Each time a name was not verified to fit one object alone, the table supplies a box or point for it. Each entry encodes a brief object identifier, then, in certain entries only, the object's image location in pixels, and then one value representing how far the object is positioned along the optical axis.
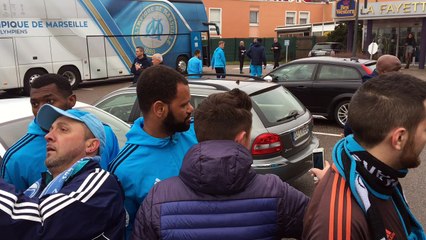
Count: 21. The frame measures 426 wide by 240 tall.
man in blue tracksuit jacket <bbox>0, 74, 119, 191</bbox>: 2.06
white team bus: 13.23
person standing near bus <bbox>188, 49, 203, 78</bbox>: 12.35
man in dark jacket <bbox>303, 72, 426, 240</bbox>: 1.25
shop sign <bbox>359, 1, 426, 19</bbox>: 21.84
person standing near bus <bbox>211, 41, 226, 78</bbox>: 15.26
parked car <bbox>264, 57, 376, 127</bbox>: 8.48
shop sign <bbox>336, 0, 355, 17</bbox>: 25.59
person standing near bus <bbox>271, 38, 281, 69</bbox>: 24.66
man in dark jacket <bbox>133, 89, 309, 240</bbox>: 1.41
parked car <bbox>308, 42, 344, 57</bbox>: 25.79
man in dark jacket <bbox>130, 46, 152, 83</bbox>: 10.83
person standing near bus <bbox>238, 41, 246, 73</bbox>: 23.52
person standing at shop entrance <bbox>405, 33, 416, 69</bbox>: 22.92
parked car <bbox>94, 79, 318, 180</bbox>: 4.40
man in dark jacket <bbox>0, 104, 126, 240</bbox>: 1.22
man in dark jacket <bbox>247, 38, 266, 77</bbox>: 16.33
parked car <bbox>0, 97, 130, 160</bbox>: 3.35
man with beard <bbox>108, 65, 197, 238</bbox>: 1.77
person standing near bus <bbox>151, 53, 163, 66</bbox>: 10.03
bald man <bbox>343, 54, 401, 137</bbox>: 4.48
